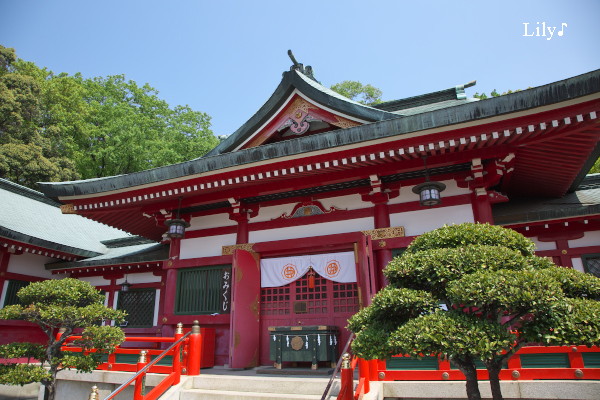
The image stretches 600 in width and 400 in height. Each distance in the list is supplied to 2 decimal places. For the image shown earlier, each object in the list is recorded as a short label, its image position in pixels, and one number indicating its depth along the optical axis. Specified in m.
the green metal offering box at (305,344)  7.99
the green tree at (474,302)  3.73
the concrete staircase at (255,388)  6.52
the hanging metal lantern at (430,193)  7.70
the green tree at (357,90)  33.41
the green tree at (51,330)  7.05
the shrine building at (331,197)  7.18
